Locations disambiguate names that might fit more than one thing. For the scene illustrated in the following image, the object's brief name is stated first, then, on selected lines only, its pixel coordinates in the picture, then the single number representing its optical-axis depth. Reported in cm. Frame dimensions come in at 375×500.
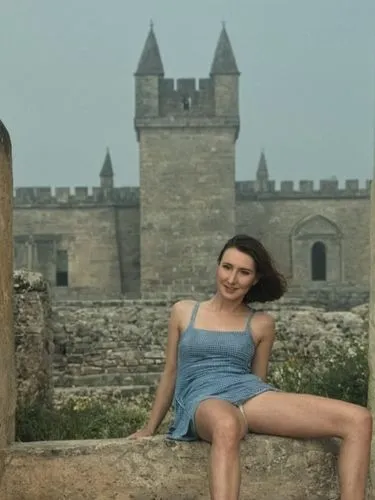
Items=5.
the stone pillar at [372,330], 397
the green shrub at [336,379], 647
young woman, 347
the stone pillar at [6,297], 388
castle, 3859
